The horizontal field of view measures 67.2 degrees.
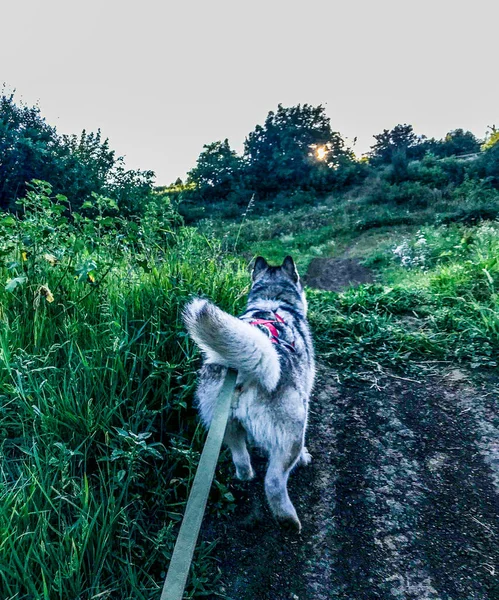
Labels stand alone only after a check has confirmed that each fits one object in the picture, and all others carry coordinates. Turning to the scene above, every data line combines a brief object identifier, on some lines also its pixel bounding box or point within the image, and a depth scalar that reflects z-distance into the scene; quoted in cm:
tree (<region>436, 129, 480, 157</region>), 3431
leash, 104
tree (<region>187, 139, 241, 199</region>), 3544
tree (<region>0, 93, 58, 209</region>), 1986
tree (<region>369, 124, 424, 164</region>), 3500
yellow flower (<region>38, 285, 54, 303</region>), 230
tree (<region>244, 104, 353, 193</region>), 3472
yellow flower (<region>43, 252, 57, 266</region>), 256
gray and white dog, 158
